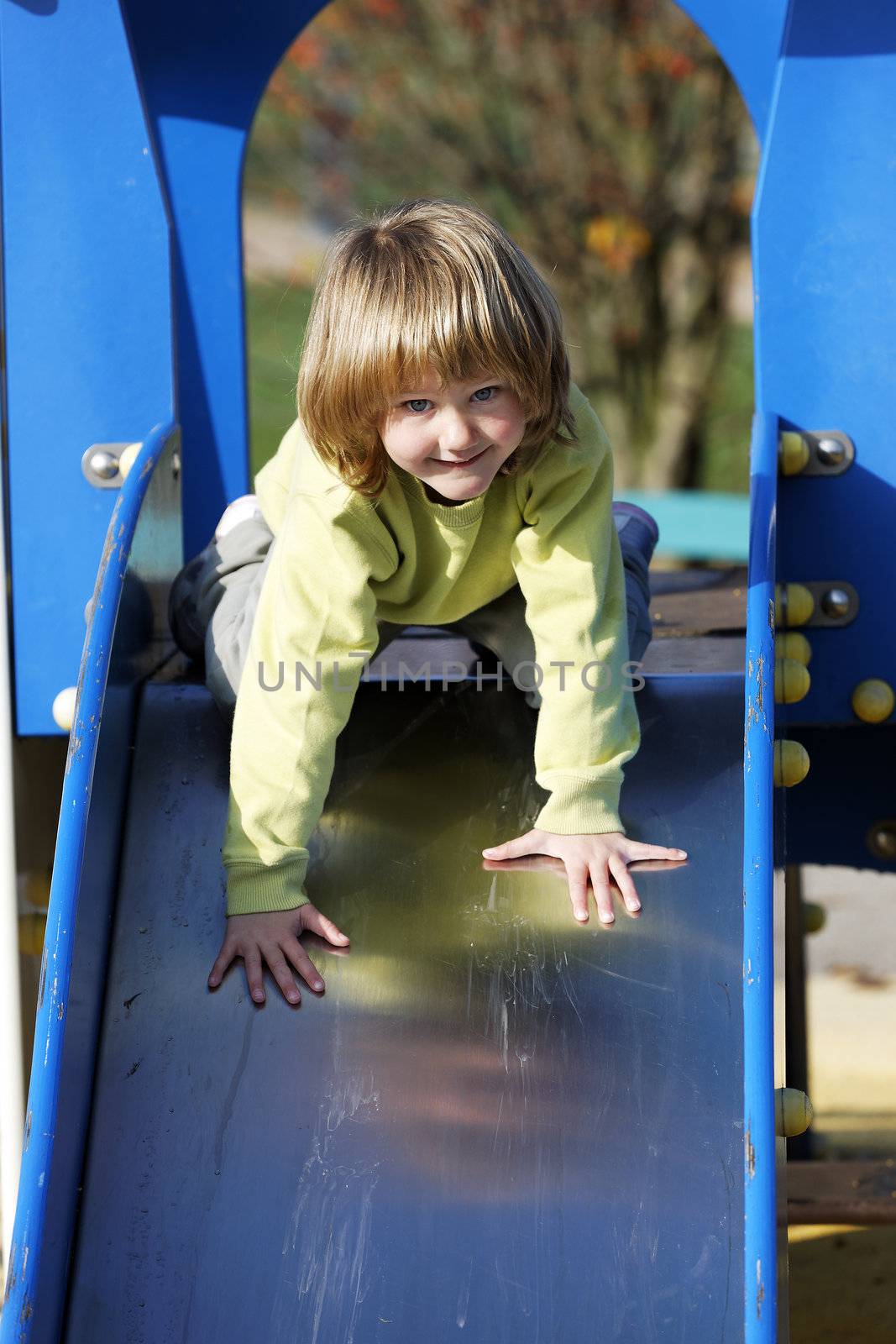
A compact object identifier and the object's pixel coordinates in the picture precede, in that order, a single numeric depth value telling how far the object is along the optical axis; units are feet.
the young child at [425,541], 7.63
